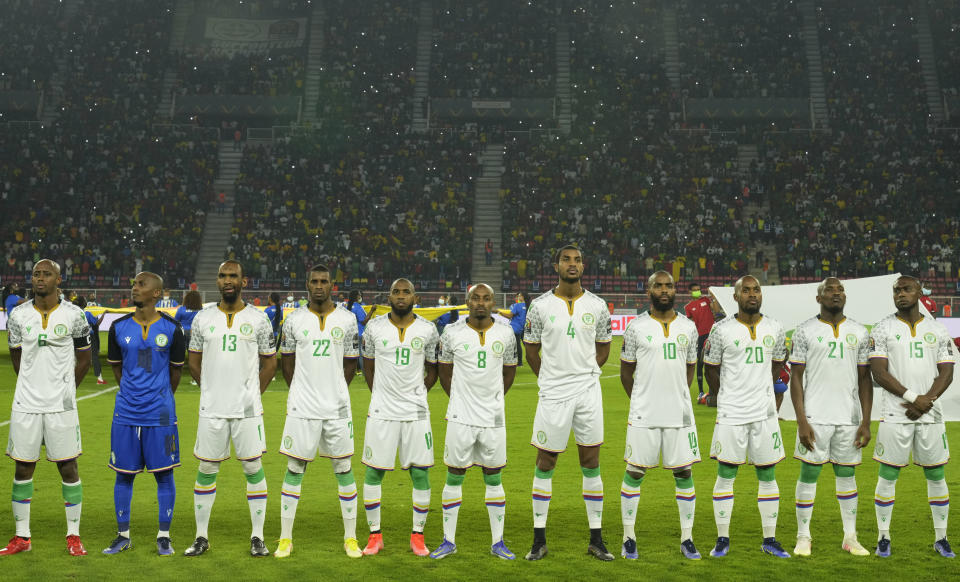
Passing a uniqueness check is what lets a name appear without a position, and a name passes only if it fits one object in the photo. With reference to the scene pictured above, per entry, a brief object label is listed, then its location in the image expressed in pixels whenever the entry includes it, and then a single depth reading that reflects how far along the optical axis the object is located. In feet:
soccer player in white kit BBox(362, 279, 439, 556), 24.88
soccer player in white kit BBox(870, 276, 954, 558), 24.94
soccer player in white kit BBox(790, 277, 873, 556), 24.86
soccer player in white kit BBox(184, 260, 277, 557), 24.61
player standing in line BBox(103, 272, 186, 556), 24.40
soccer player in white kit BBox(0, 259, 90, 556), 24.61
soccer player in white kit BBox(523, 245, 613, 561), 24.94
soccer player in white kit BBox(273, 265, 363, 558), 24.76
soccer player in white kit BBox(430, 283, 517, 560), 24.77
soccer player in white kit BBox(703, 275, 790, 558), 24.70
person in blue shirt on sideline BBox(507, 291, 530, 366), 66.08
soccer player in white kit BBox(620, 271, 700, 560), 24.71
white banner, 51.16
